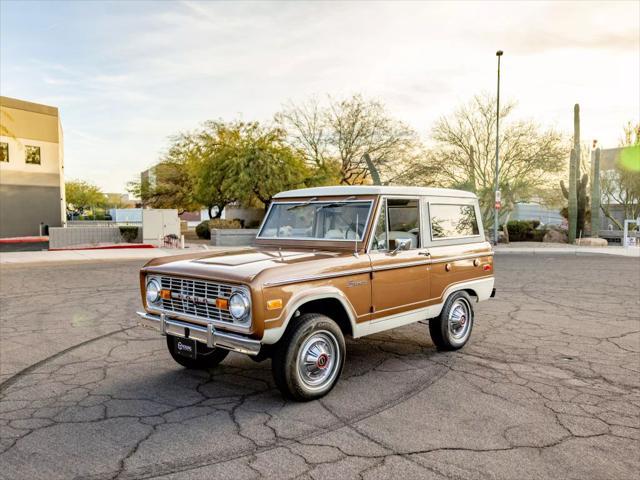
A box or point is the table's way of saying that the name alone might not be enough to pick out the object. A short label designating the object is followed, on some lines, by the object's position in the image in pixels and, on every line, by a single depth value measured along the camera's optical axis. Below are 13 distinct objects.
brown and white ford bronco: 4.30
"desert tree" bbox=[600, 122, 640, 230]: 34.84
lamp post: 26.09
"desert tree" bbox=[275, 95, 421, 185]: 35.88
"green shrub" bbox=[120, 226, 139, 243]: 25.97
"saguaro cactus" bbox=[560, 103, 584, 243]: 27.77
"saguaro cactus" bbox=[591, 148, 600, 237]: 28.86
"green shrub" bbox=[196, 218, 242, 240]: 29.77
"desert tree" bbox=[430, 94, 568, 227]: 31.41
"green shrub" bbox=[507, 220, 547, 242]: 31.97
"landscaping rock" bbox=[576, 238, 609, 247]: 27.00
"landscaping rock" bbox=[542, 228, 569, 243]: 29.78
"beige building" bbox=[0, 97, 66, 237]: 32.50
